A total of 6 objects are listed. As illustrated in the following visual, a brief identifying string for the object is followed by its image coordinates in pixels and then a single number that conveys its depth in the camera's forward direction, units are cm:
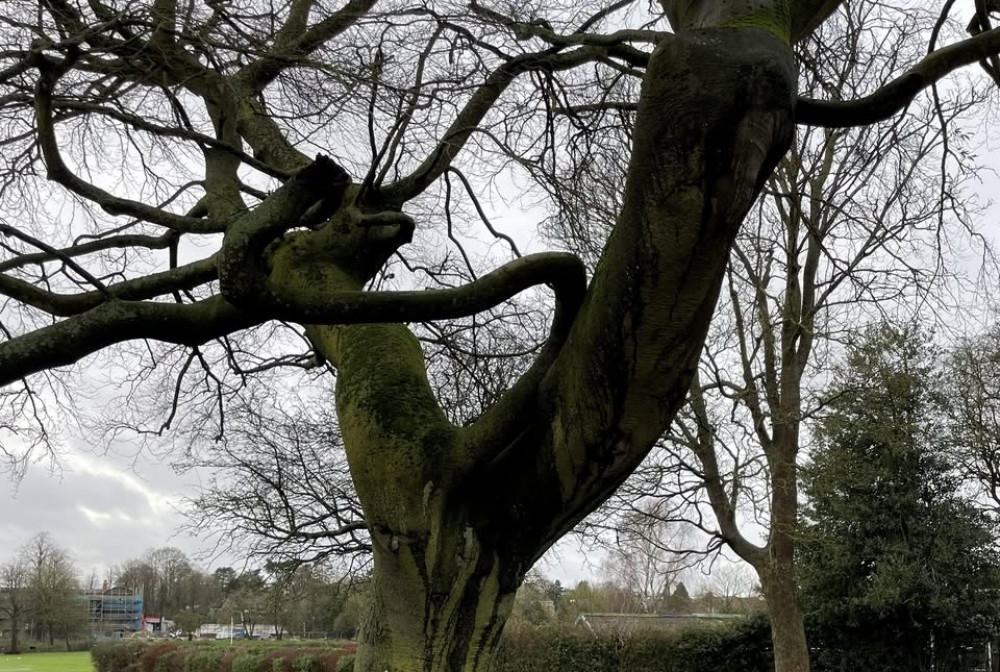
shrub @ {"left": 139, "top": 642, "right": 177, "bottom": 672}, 2109
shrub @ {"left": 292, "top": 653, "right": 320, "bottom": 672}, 1644
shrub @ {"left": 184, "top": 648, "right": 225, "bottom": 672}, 1955
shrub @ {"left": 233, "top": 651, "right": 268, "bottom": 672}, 1775
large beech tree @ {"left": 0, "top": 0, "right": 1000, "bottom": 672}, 239
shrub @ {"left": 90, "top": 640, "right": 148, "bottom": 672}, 2212
